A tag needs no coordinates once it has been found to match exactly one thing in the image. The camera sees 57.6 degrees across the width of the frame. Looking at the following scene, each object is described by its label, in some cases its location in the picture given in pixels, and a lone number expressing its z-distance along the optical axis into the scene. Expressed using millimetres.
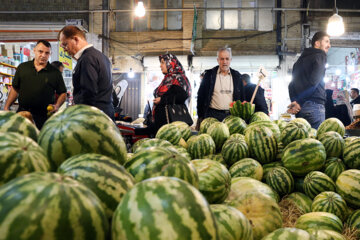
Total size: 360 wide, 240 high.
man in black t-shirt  4278
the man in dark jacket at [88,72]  3660
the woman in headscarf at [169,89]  4812
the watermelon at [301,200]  1939
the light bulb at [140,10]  9391
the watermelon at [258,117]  2932
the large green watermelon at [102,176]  777
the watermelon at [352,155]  2111
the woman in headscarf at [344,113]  8406
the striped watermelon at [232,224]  931
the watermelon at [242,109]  2934
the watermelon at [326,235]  1245
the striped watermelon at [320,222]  1525
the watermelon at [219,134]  2479
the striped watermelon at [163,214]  622
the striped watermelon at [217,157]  2246
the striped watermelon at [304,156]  2057
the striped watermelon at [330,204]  1792
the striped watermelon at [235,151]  2186
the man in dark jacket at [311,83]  4219
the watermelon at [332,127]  2591
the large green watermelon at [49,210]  560
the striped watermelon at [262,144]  2229
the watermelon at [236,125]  2652
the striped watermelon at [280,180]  2041
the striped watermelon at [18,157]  759
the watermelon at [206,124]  2755
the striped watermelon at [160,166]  963
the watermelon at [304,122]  2568
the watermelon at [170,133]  2461
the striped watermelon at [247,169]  1982
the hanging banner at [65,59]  8844
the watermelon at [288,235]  997
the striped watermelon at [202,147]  2309
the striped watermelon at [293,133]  2311
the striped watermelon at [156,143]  1760
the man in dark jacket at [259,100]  4812
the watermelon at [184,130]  2673
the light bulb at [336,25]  8430
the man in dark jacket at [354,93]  10625
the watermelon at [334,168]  2080
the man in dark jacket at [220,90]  4449
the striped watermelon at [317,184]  1979
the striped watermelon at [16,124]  994
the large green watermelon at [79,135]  959
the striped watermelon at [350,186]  1847
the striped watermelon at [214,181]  1247
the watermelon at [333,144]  2252
